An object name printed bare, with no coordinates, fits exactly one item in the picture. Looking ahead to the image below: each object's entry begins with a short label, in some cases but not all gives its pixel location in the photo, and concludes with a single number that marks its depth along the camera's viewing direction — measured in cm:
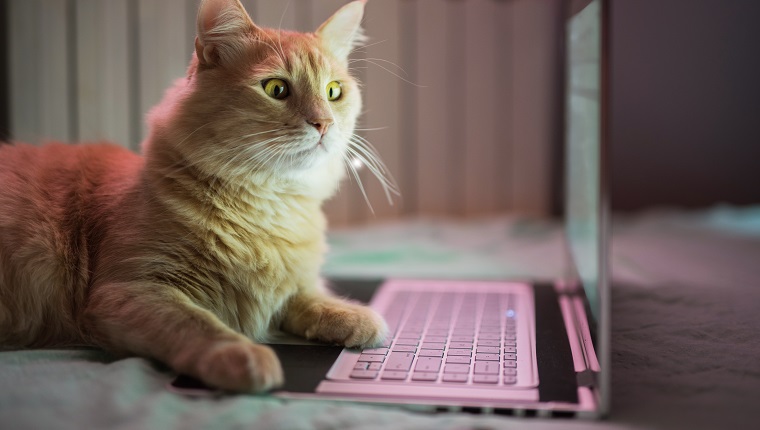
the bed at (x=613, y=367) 89
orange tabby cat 117
